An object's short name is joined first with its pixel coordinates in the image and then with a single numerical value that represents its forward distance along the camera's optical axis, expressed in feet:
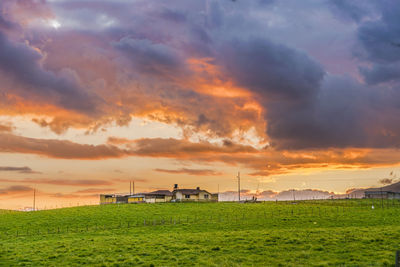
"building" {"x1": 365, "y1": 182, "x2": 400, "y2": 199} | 512.63
